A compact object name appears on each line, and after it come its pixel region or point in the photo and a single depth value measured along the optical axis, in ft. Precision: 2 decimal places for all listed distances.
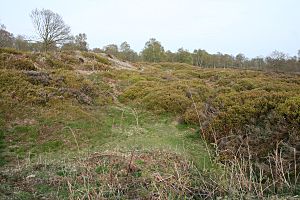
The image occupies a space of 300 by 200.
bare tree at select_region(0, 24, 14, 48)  140.05
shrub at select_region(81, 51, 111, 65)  102.06
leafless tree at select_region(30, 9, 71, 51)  125.18
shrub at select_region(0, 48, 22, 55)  76.10
